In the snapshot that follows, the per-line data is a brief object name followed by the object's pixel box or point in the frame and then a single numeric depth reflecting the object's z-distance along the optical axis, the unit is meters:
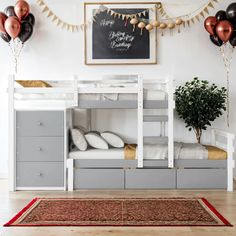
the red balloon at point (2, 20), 4.58
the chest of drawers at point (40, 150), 4.19
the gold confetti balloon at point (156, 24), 4.76
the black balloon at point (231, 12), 4.42
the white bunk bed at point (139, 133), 4.15
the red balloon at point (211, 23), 4.57
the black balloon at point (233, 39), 4.55
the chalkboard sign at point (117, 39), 4.82
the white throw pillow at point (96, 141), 4.30
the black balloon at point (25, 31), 4.65
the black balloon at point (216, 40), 4.62
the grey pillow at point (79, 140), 4.24
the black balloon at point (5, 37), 4.65
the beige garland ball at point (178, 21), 4.78
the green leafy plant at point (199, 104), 4.52
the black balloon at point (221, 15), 4.56
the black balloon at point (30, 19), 4.71
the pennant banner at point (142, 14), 4.82
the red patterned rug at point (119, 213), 3.04
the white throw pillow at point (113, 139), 4.42
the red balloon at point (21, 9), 4.55
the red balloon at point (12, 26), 4.48
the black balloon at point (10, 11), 4.63
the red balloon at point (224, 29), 4.41
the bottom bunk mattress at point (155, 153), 4.18
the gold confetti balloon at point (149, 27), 4.75
